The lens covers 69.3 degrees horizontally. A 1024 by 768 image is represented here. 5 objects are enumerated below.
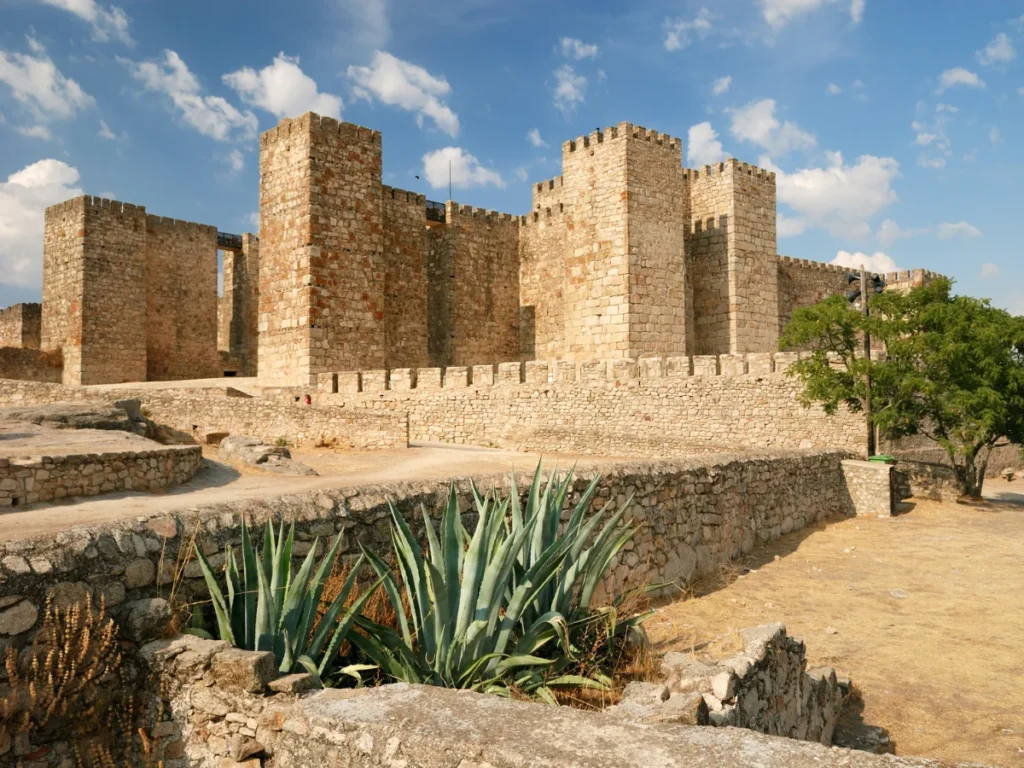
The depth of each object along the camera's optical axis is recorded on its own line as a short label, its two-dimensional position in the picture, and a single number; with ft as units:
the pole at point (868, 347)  42.39
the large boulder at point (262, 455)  39.78
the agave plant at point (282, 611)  10.13
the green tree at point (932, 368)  39.70
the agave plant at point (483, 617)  10.61
